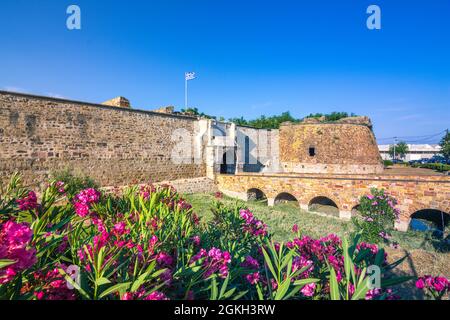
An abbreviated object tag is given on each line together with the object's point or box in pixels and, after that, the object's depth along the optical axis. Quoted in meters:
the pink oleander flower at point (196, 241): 3.28
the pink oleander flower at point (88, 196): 4.11
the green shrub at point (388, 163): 33.02
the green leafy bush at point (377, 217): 8.41
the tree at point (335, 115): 37.72
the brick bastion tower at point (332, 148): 21.36
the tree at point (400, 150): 55.25
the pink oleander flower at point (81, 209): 3.89
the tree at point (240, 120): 34.81
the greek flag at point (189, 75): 21.44
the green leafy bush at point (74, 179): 10.12
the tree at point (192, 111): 29.66
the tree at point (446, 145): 33.14
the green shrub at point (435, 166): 22.92
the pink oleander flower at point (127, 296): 1.65
